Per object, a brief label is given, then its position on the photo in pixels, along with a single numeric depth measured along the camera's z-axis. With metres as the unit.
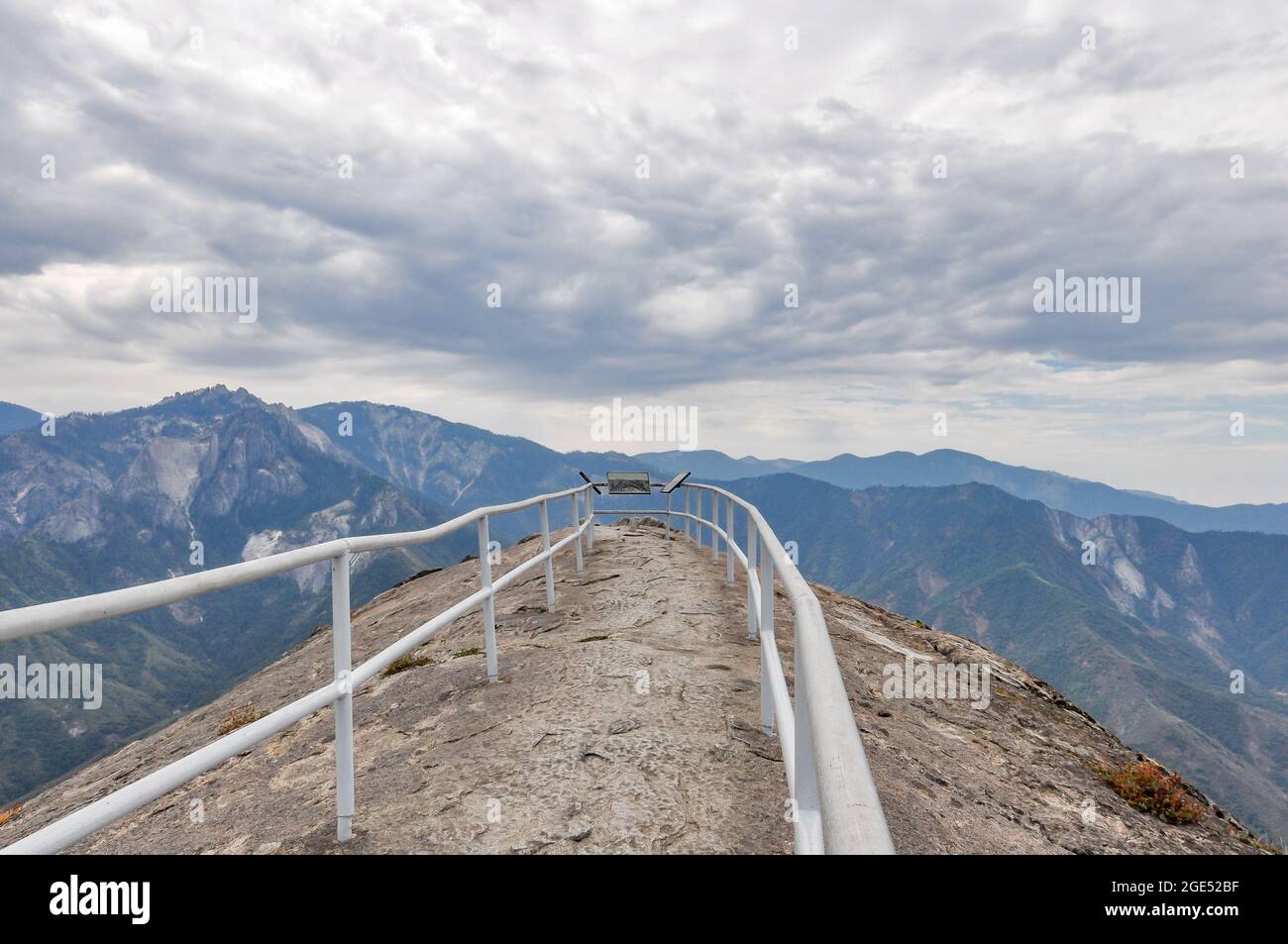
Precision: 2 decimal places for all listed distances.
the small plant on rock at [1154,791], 6.39
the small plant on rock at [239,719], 7.34
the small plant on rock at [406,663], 8.20
